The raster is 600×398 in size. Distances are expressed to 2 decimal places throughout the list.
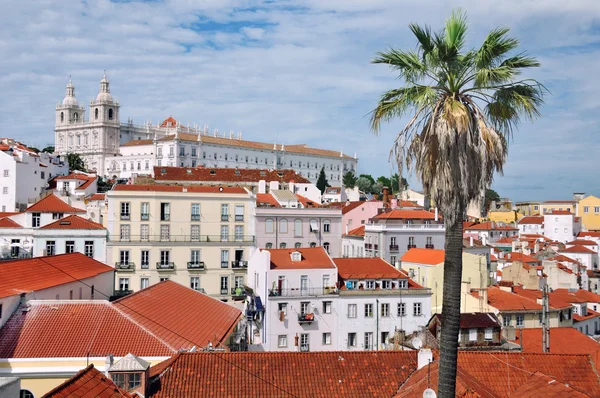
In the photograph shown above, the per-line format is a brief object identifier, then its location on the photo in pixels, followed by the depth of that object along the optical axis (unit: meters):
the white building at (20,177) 90.12
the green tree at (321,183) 148.75
